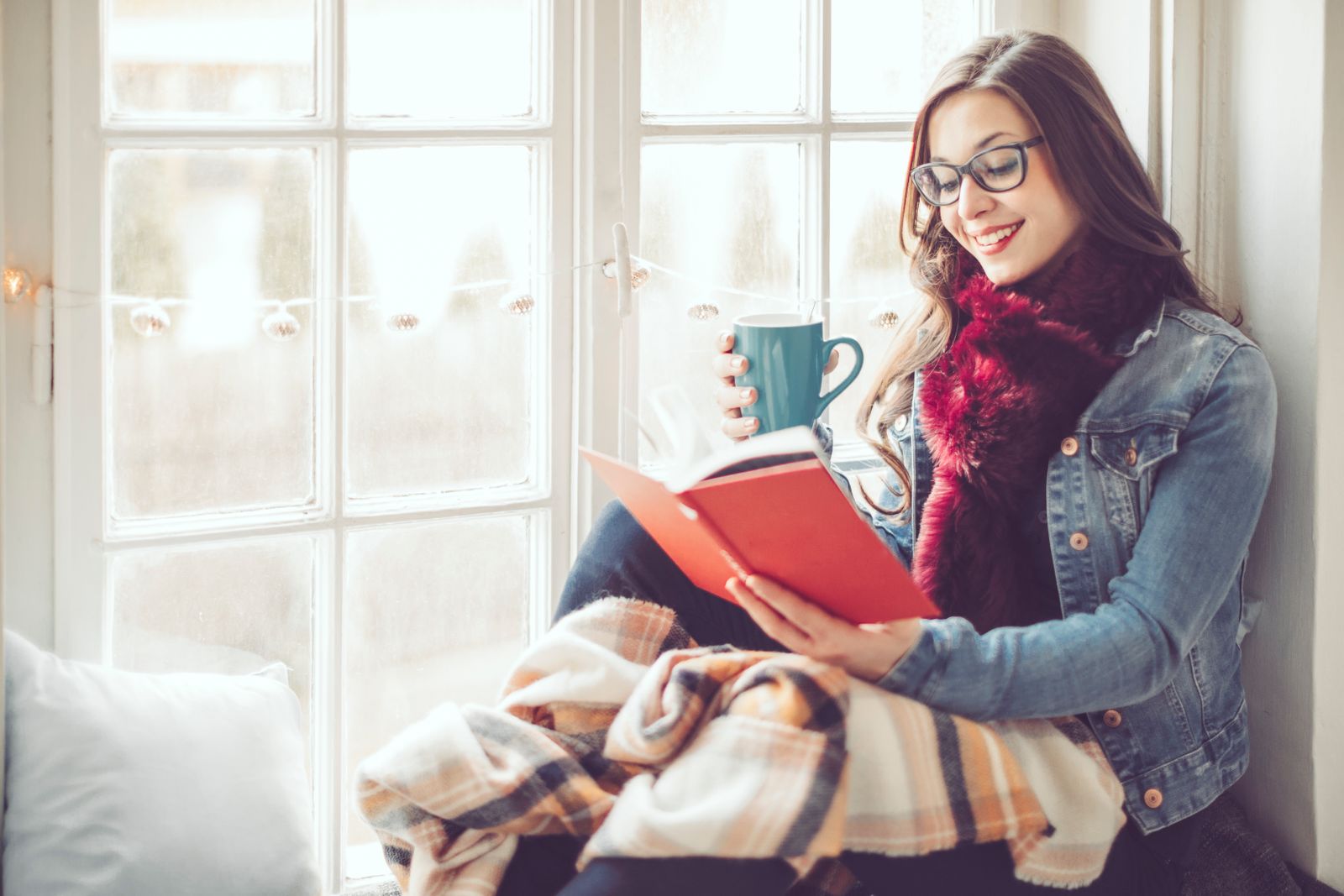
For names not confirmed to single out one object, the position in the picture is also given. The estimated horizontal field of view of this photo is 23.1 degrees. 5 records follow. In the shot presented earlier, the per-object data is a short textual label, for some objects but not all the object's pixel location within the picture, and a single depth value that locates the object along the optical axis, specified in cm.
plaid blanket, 282
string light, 313
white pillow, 302
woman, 298
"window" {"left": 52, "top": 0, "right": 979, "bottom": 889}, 318
